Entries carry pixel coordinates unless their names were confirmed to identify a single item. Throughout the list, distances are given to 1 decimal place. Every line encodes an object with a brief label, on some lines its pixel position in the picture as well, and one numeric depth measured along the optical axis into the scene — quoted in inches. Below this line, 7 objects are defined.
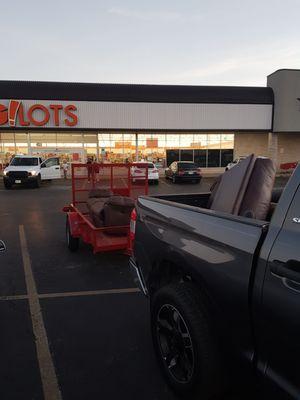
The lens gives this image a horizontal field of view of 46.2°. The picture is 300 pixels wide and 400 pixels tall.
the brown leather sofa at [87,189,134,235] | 236.5
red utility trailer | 242.5
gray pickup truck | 71.4
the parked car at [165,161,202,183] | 944.9
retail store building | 1056.8
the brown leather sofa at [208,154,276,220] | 118.3
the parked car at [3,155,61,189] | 793.6
